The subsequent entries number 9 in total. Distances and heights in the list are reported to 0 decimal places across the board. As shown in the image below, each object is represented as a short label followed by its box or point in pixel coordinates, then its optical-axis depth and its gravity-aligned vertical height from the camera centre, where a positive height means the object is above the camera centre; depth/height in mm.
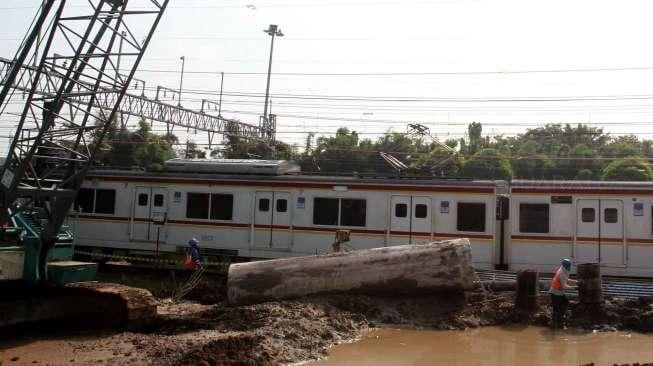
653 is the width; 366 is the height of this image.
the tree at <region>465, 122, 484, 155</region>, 63384 +8423
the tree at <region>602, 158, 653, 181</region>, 38125 +3509
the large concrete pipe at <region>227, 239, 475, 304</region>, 13117 -1235
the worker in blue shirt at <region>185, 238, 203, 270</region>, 16375 -1303
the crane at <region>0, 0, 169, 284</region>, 12148 +1084
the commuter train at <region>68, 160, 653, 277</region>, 15703 +13
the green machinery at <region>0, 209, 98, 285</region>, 11656 -1123
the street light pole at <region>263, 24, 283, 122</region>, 46250 +14298
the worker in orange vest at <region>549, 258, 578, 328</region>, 12359 -1351
